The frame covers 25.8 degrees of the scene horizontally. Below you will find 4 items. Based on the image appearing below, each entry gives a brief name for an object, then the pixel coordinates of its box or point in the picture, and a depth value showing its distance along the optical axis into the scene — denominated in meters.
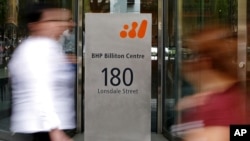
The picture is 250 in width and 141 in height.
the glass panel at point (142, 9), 8.55
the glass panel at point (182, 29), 6.69
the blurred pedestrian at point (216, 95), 2.56
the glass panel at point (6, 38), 7.61
